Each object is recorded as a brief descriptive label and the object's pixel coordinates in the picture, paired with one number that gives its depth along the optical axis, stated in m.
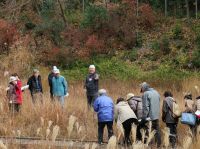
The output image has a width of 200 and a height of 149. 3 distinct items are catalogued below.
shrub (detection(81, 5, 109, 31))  34.78
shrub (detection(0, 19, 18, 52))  34.53
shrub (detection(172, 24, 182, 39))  34.09
